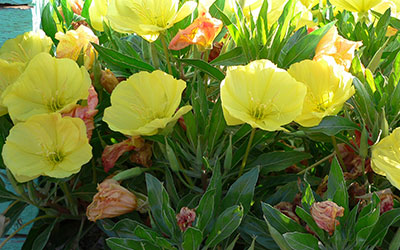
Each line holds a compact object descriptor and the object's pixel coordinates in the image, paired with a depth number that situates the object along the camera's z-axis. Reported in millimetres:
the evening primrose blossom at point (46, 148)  1166
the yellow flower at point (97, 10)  1554
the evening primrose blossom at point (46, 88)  1221
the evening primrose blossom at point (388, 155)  1017
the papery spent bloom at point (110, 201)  1157
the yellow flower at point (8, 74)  1313
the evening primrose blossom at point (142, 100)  1180
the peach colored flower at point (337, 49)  1191
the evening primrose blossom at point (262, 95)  1067
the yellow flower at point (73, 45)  1370
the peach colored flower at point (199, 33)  1214
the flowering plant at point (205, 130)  1052
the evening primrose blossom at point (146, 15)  1230
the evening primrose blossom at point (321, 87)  1081
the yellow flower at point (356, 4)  1436
